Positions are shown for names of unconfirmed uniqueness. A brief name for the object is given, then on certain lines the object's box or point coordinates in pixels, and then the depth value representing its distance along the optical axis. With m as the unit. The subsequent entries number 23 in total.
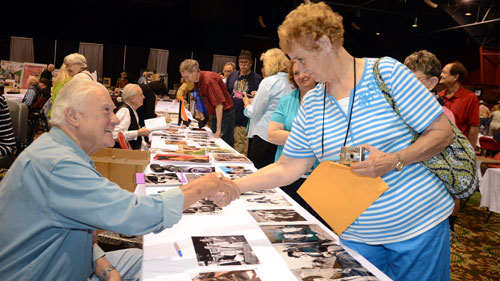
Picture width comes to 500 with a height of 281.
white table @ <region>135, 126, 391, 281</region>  1.12
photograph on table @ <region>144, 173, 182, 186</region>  1.97
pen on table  1.22
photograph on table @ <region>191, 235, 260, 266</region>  1.19
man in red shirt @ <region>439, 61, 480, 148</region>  4.02
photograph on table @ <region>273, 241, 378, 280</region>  1.13
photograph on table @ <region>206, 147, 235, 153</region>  3.14
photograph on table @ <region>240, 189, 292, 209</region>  1.80
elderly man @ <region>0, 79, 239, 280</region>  1.08
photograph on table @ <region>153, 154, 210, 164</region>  2.54
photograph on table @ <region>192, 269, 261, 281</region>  1.08
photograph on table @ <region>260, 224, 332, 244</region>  1.40
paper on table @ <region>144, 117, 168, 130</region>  3.83
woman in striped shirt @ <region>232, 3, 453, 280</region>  1.22
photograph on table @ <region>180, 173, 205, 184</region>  2.07
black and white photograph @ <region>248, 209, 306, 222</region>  1.61
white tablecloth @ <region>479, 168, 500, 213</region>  3.85
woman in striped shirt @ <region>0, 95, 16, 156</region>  2.88
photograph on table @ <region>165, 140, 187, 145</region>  3.38
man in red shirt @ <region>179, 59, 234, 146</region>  4.43
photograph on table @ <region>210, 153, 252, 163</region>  2.74
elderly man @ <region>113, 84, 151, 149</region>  3.78
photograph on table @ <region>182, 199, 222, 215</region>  1.63
